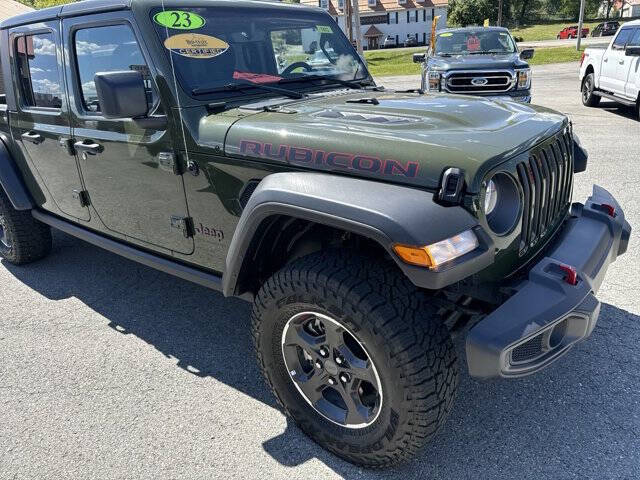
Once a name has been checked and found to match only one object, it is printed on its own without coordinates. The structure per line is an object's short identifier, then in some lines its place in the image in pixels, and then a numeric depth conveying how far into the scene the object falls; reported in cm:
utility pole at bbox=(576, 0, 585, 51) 2480
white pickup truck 920
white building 6525
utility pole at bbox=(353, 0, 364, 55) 2259
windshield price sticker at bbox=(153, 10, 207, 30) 278
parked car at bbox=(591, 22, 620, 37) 4072
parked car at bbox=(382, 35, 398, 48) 6500
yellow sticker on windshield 276
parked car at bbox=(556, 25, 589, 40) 4773
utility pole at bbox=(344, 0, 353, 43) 2456
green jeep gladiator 197
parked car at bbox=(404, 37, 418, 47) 6252
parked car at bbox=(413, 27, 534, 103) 848
